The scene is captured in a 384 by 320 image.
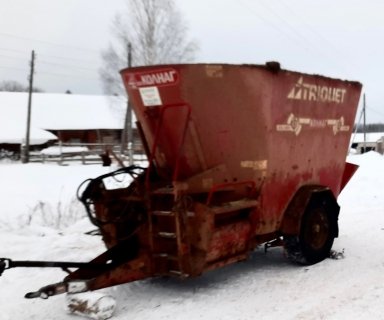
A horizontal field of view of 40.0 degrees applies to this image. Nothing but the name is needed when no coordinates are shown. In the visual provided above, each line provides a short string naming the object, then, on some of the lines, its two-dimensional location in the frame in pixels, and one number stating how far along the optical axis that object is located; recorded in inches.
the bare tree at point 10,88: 3366.1
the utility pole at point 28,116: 1320.1
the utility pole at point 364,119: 1627.6
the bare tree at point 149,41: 1133.7
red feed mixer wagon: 210.8
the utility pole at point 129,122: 1086.1
